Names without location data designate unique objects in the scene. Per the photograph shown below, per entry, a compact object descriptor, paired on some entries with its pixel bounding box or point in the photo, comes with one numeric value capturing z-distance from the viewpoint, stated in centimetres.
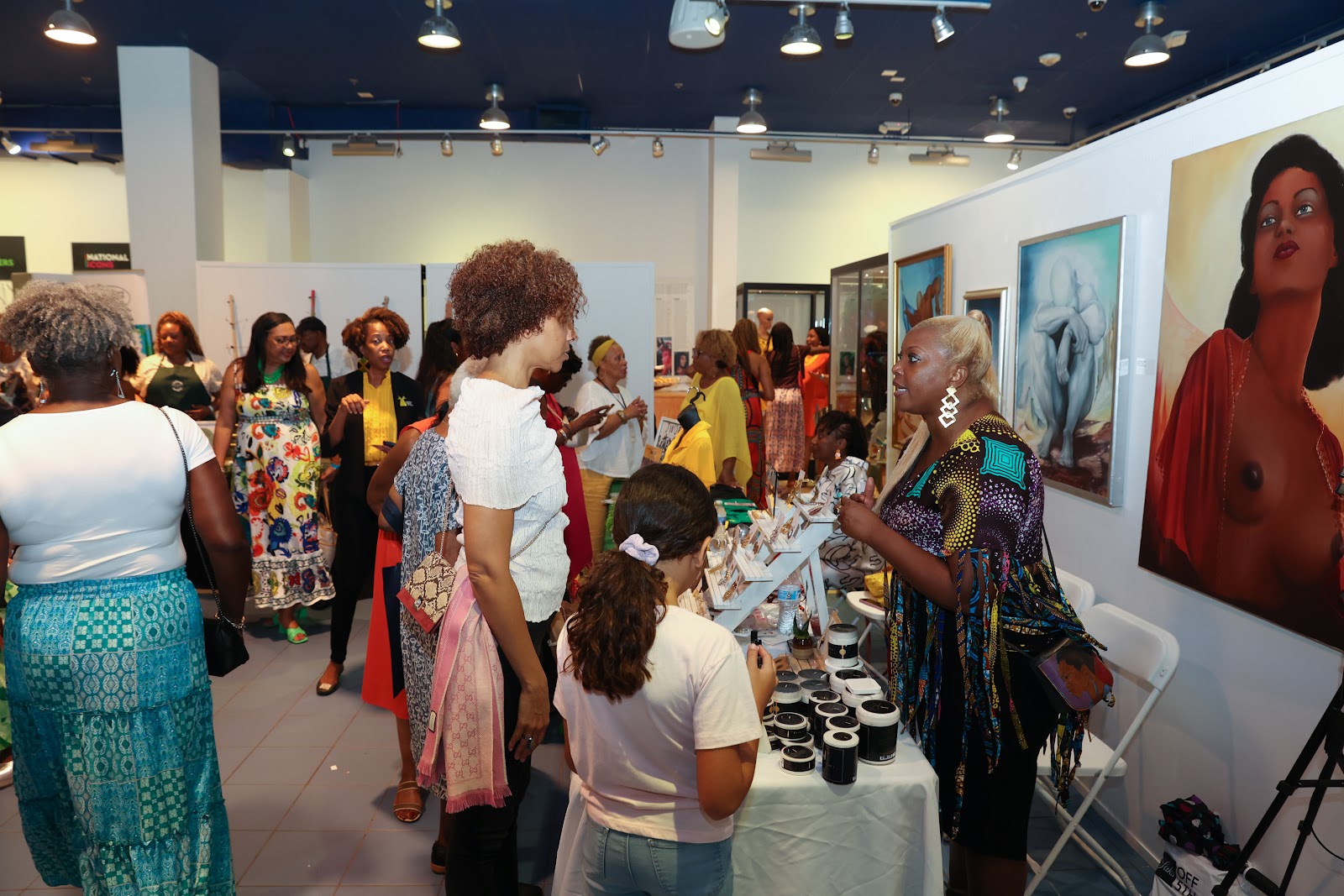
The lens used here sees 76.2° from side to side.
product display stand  241
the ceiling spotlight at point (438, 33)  574
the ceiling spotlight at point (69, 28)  550
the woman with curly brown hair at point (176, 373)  528
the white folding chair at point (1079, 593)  297
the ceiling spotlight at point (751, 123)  800
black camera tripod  186
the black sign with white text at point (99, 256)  1101
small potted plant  249
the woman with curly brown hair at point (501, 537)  167
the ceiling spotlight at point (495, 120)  811
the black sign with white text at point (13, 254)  1096
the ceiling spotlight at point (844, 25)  541
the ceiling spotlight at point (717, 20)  512
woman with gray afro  182
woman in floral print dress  446
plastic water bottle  273
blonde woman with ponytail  189
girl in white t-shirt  145
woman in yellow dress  526
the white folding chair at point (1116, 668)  241
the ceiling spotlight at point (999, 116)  855
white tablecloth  182
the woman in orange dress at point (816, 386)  873
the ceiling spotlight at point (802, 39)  546
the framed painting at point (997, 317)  371
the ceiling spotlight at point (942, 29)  531
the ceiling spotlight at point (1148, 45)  623
